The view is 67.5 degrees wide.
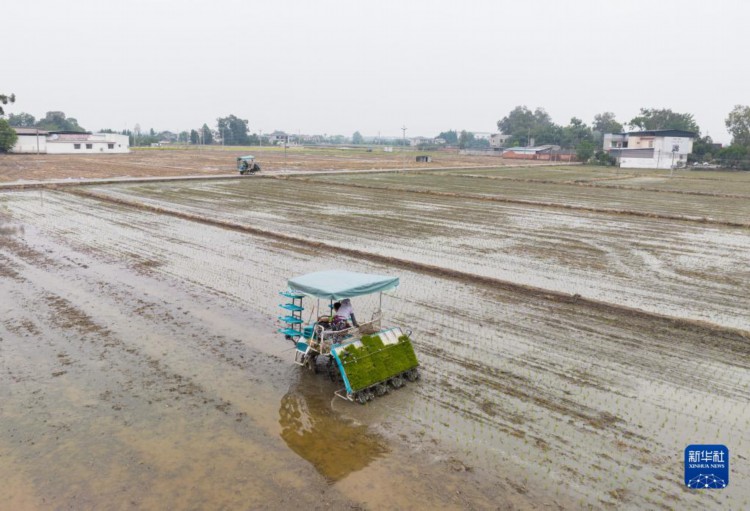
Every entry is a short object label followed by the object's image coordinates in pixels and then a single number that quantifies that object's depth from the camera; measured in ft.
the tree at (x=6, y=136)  247.29
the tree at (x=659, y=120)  376.07
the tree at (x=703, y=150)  268.82
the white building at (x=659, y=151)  256.32
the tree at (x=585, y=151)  306.35
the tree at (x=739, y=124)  320.09
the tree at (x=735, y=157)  255.09
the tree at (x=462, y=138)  552.58
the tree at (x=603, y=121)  529.36
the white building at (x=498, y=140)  483.51
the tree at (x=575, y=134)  399.03
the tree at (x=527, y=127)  414.41
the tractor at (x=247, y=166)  162.61
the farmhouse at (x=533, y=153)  332.60
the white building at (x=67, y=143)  268.21
